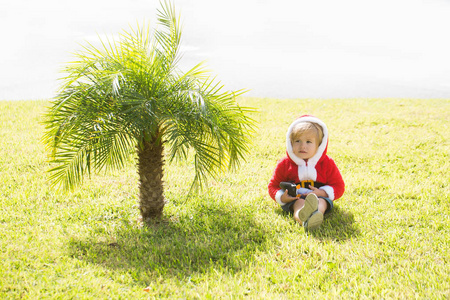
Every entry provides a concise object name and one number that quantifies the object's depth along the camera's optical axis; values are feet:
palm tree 11.21
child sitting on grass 13.94
